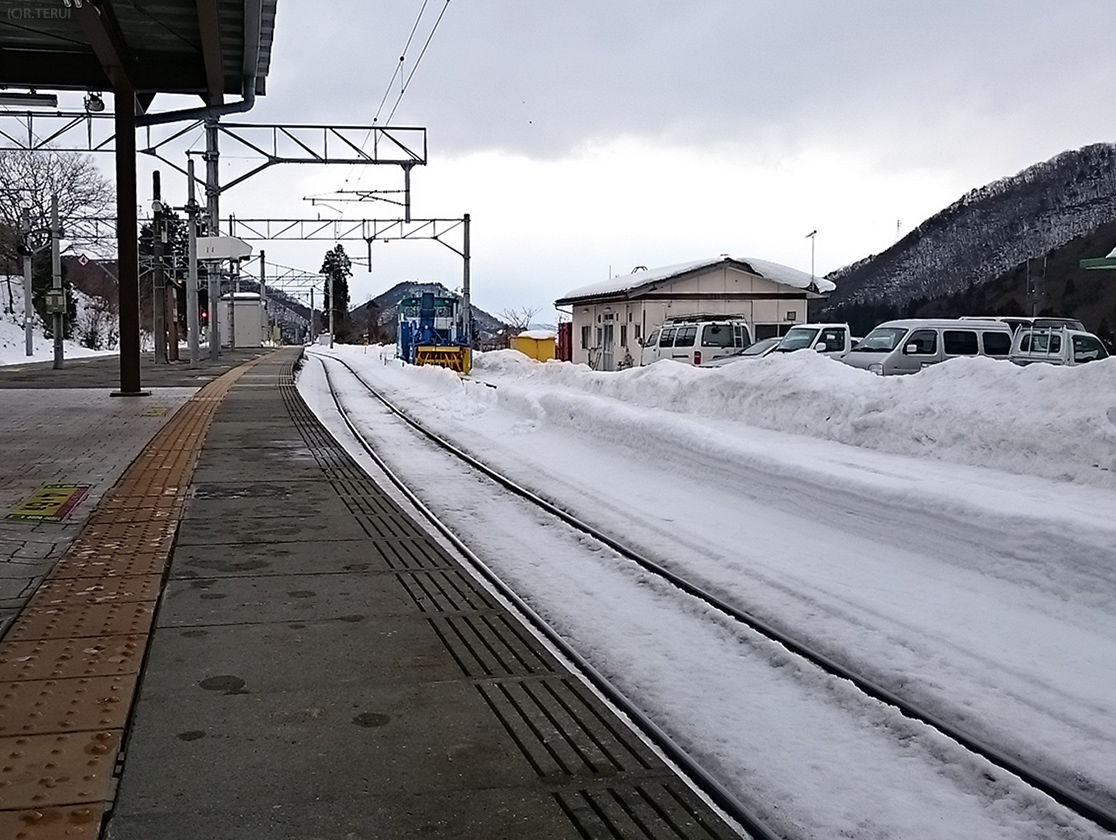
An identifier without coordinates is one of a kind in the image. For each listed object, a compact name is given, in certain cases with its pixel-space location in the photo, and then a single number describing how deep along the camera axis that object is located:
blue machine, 43.03
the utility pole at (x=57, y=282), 32.81
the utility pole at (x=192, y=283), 40.44
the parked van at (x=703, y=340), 27.67
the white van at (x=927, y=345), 20.55
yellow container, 51.28
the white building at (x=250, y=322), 99.19
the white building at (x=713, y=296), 38.38
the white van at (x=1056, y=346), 20.45
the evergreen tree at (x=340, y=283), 135.50
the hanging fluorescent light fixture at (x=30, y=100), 20.59
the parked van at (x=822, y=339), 23.52
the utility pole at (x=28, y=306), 49.56
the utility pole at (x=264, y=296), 86.69
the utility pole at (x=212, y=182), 36.24
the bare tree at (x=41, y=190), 68.06
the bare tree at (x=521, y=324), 94.63
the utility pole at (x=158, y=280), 37.94
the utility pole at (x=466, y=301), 40.98
